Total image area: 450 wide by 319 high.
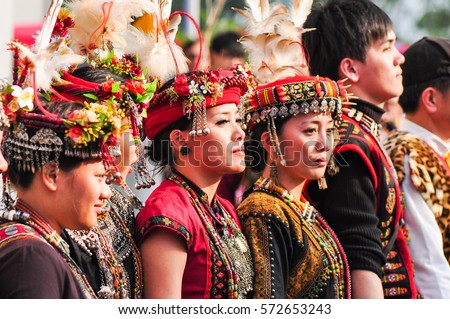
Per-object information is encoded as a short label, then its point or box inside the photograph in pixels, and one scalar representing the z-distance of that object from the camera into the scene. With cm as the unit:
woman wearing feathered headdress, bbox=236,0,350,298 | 837
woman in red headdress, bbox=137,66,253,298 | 767
